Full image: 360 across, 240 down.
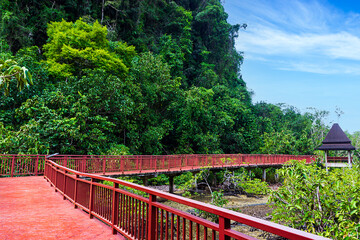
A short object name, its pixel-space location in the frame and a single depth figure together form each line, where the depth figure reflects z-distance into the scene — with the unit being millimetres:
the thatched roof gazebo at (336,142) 28756
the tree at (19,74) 13797
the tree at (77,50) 22453
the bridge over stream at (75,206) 2342
